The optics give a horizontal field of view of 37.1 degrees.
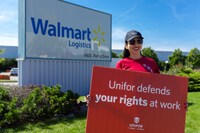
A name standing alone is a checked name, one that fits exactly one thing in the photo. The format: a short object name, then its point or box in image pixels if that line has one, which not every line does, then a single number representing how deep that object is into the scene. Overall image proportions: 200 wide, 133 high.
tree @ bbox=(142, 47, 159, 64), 48.10
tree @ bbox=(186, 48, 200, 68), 48.34
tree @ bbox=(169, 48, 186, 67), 48.22
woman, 3.59
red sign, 3.50
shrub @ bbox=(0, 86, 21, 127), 6.48
